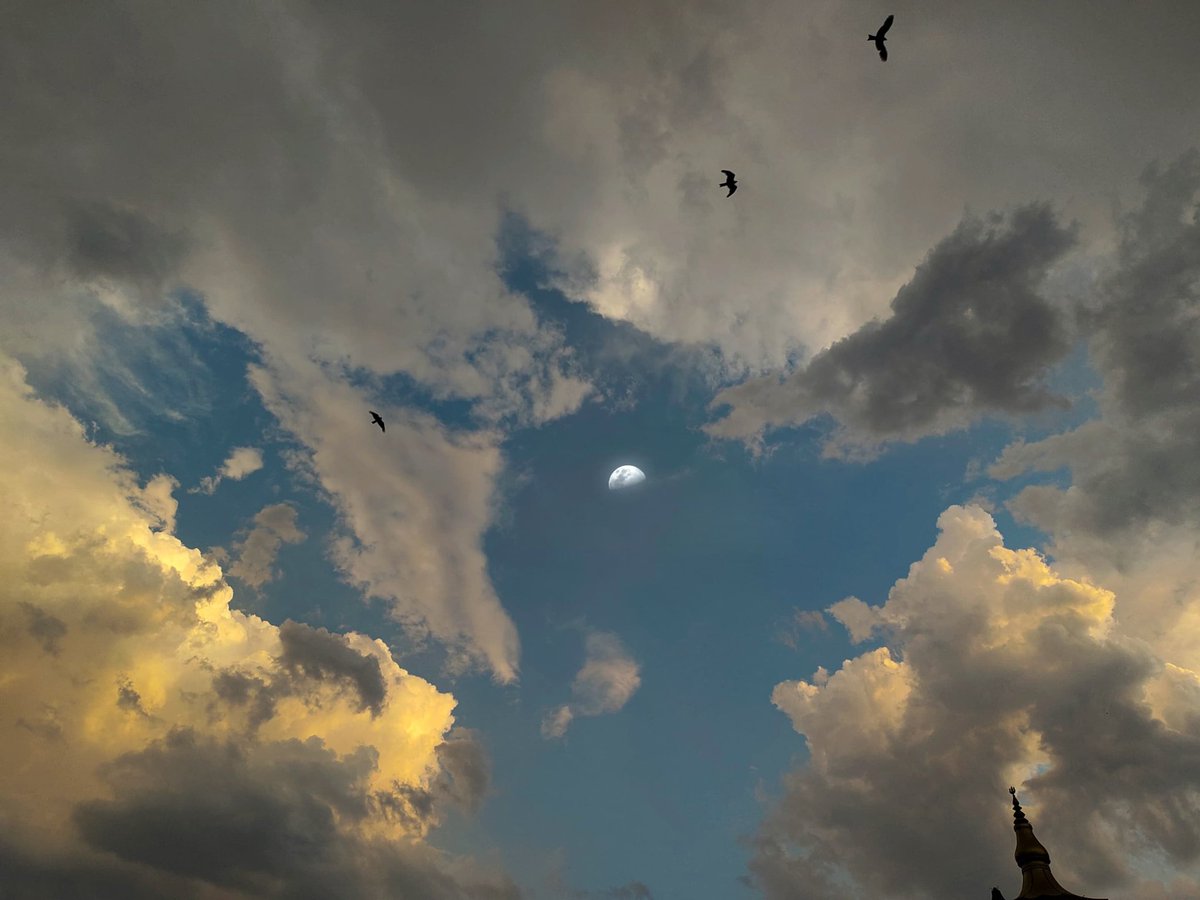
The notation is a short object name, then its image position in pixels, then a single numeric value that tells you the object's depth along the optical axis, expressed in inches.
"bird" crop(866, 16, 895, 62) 1370.6
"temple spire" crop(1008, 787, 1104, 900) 2028.3
